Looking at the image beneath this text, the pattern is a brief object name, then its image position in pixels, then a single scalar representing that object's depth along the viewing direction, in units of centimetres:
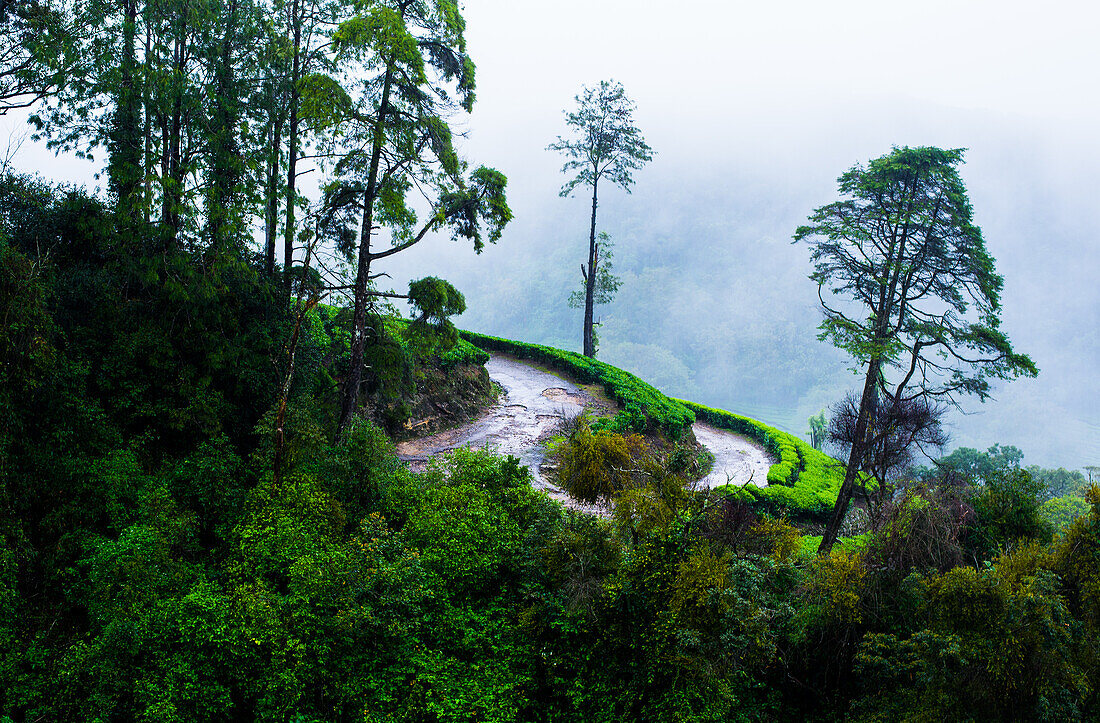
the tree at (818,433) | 4556
